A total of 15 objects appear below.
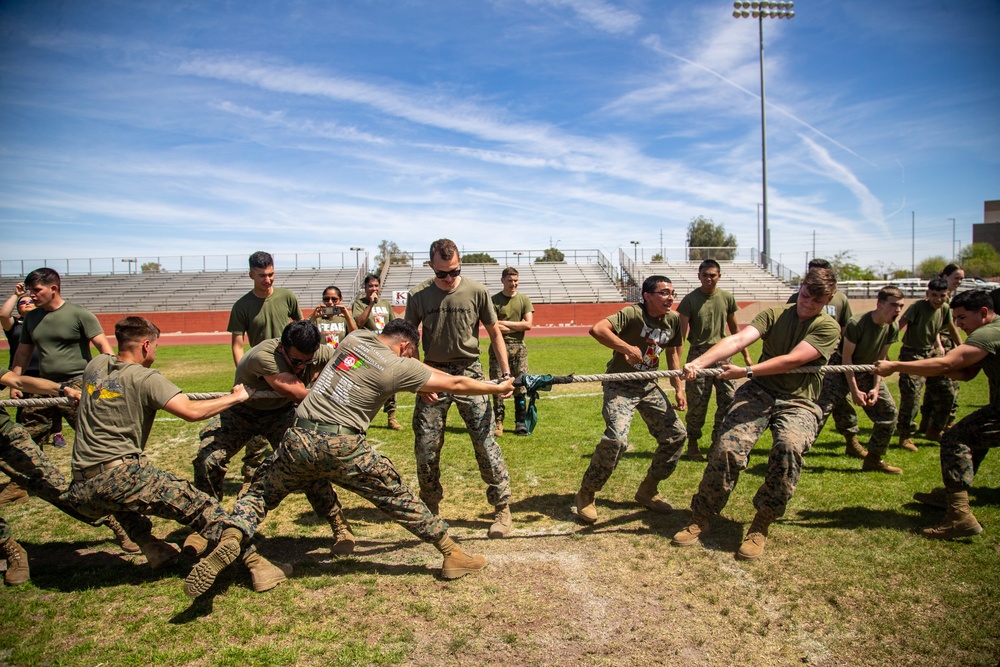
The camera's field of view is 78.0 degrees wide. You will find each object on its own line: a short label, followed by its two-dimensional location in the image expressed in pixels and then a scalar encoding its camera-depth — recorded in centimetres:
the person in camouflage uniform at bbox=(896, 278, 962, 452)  746
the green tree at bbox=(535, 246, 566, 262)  4306
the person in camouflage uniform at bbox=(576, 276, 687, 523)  528
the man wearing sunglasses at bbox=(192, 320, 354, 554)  467
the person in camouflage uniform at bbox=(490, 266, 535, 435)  882
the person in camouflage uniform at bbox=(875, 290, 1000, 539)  485
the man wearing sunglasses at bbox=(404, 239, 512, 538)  510
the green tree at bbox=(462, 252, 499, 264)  4747
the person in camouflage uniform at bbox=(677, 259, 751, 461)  716
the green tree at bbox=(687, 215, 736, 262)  7381
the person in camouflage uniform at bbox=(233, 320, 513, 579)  407
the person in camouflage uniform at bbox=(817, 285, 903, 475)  652
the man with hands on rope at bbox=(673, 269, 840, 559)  468
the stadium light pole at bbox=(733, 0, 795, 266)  3316
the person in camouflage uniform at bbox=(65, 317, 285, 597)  403
